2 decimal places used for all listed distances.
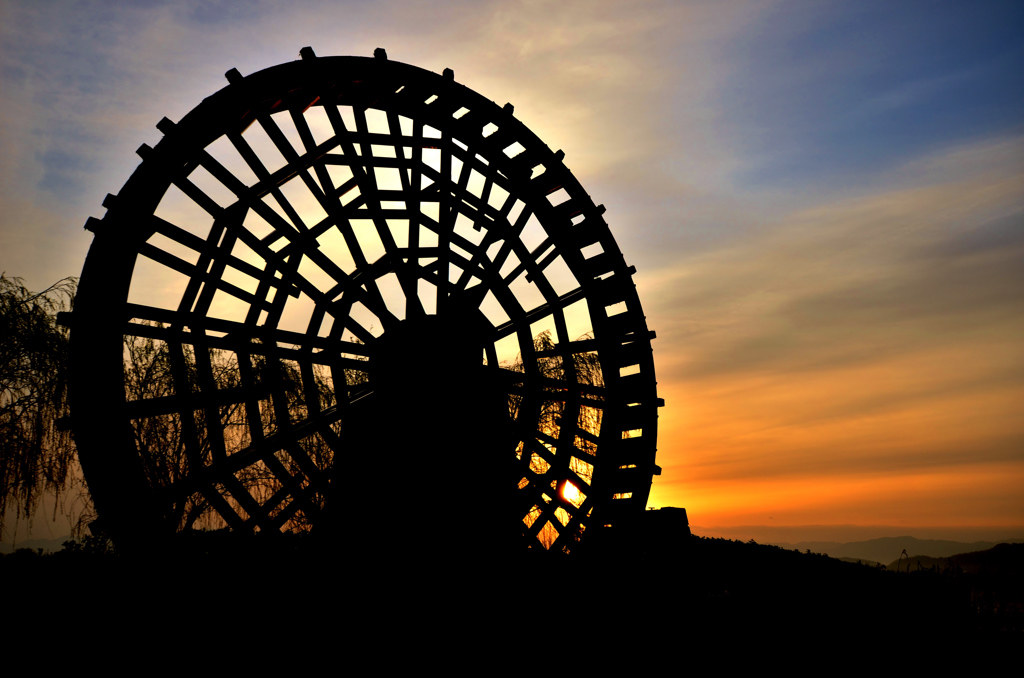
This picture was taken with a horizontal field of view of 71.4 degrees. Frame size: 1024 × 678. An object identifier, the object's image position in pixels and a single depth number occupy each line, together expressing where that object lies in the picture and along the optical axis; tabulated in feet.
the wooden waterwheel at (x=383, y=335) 19.95
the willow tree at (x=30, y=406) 40.27
